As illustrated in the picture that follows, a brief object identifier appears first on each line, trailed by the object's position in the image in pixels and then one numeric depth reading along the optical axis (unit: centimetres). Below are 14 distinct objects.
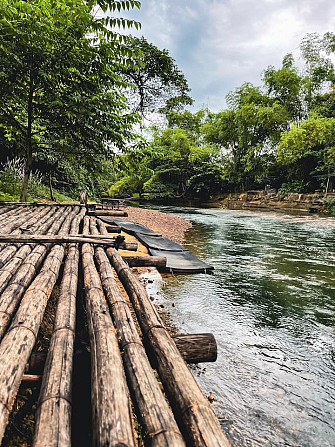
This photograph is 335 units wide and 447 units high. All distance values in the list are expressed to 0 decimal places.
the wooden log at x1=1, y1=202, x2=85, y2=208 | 668
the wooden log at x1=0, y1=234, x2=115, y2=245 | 308
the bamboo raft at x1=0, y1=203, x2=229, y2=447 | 92
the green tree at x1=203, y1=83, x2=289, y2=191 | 2825
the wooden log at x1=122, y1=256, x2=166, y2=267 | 355
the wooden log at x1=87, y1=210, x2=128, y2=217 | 752
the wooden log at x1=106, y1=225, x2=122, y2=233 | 562
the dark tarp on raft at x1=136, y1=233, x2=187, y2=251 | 620
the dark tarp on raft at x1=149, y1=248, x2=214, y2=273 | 510
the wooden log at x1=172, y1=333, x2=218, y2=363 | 175
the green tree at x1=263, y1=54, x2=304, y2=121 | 2706
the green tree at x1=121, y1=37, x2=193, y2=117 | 1416
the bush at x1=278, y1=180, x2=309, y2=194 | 2512
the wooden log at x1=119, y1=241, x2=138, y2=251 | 378
